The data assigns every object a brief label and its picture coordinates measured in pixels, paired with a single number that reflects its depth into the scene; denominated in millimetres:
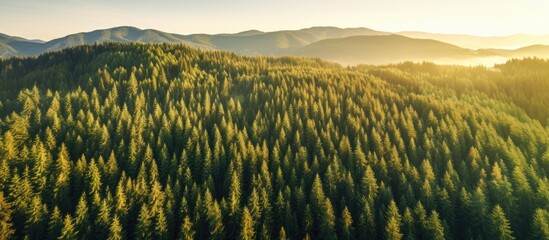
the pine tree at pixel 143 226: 69562
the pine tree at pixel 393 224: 68875
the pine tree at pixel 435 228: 70812
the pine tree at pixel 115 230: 65875
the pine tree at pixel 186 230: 69125
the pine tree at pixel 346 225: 73688
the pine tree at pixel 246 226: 68000
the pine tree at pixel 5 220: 69250
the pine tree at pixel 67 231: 65062
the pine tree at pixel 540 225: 72438
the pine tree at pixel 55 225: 69556
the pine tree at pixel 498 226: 71438
